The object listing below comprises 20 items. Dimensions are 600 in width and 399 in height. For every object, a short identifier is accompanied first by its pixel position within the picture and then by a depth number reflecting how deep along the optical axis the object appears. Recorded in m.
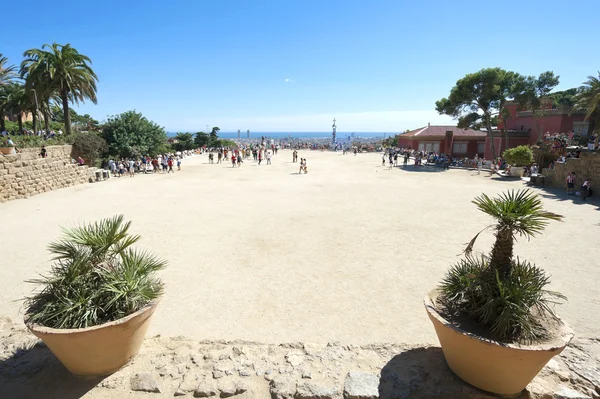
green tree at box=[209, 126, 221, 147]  64.62
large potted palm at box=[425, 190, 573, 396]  2.58
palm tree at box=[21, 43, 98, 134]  21.66
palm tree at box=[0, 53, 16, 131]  25.19
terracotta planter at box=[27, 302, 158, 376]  2.86
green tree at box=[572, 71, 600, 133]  17.92
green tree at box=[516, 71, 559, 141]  25.81
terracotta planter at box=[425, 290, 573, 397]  2.51
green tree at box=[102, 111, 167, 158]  25.50
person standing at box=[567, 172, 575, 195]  14.93
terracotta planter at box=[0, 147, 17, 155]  14.65
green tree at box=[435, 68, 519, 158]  25.80
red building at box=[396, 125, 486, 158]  35.97
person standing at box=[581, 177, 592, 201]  13.87
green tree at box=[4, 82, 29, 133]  28.45
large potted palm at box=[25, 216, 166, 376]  2.93
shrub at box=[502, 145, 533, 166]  20.61
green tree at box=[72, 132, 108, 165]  21.36
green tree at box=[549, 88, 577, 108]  45.23
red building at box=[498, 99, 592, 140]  25.94
